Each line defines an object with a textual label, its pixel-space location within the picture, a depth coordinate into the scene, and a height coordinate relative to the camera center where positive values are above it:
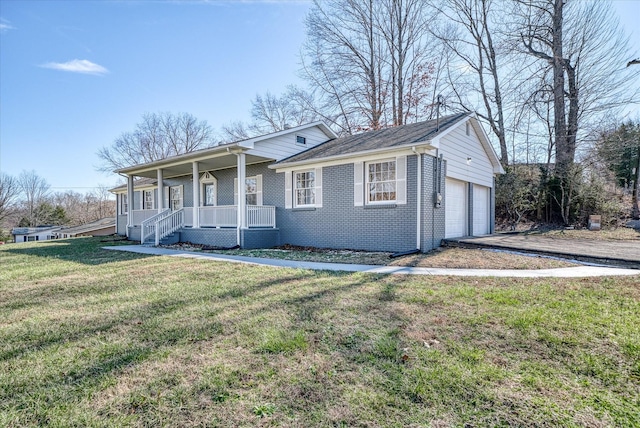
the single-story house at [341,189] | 9.92 +0.93
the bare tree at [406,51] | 22.72 +11.43
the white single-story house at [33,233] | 33.38 -1.83
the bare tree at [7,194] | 40.44 +2.79
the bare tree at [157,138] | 37.38 +8.77
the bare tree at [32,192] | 44.53 +3.37
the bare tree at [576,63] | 16.50 +7.84
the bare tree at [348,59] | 23.06 +11.17
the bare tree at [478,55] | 20.78 +10.46
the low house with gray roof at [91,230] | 29.50 -1.33
